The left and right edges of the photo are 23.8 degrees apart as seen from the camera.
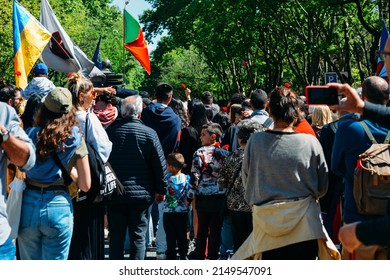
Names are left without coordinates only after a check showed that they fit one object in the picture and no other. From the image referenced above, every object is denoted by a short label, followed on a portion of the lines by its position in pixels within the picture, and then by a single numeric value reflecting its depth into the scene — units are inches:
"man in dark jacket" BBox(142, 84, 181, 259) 434.9
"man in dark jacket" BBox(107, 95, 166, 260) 339.0
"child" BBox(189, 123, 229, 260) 371.9
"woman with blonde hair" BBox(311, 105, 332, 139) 392.5
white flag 576.4
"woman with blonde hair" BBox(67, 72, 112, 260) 294.4
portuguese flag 756.6
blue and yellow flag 542.0
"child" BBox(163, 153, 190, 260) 389.4
